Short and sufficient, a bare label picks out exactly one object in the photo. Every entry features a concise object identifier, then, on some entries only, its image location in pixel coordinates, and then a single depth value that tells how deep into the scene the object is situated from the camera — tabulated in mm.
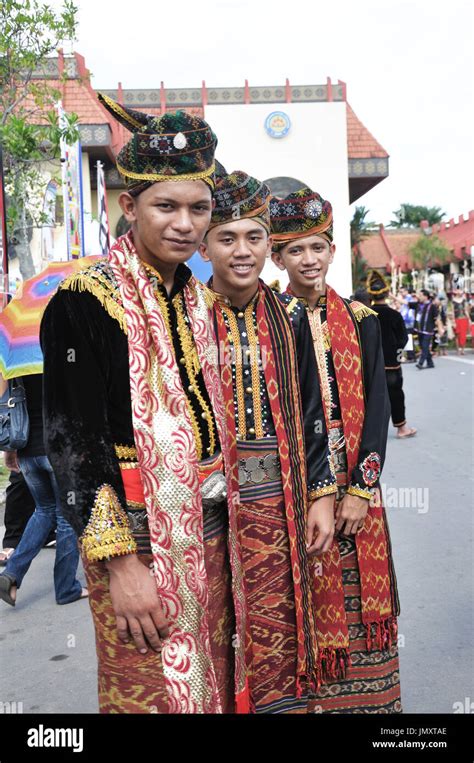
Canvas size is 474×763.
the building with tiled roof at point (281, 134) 23359
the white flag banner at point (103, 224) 10227
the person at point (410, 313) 22641
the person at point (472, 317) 24359
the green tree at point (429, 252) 37125
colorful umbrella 4426
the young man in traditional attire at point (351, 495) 2711
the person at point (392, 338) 8844
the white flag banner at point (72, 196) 8649
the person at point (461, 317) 22703
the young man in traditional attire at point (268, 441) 2377
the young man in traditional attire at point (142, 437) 1841
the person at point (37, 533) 4750
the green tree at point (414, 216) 57750
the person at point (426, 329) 18922
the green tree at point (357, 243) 33062
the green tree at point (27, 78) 9852
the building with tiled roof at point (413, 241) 35625
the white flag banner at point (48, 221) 10598
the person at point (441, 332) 22922
